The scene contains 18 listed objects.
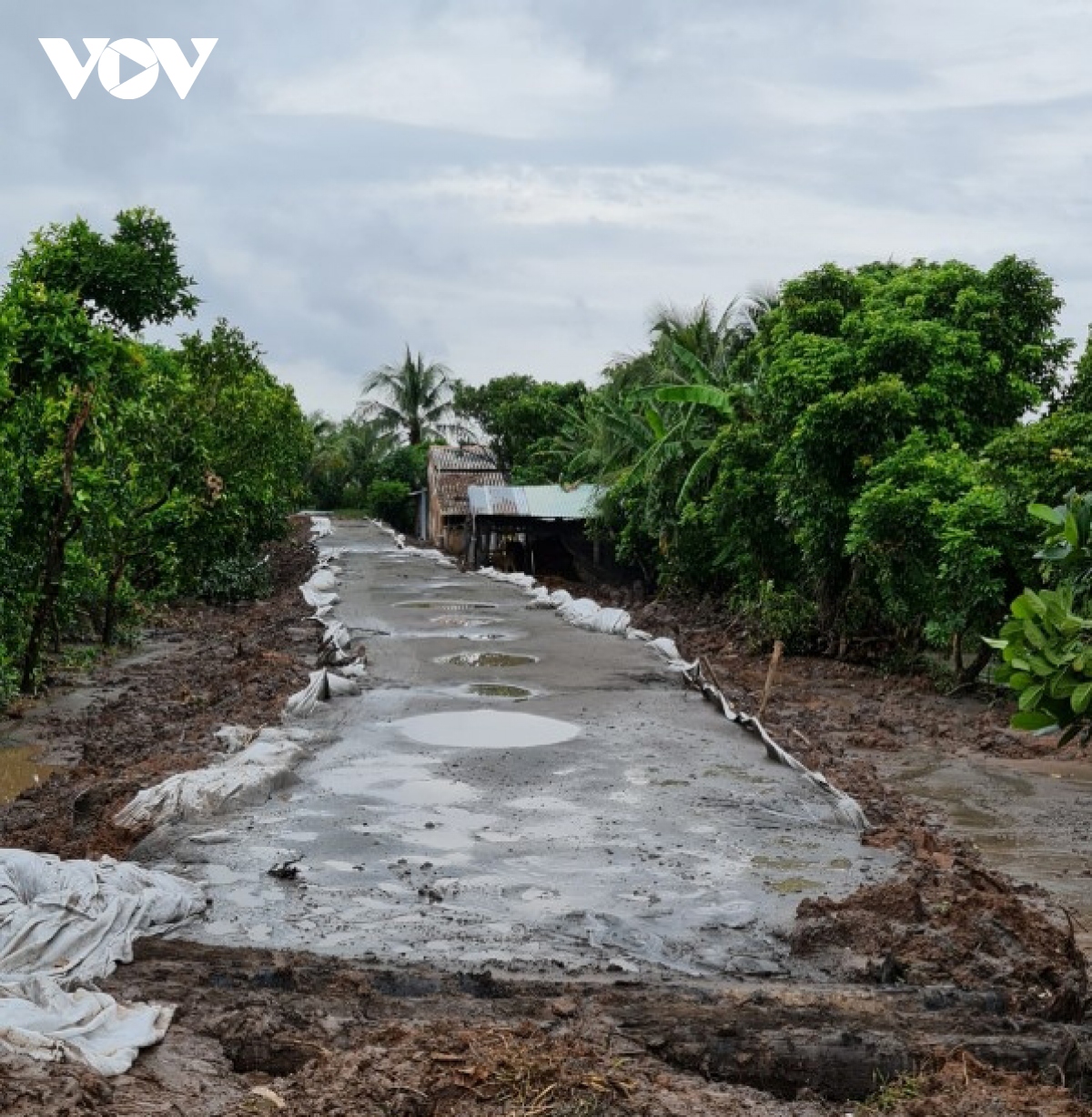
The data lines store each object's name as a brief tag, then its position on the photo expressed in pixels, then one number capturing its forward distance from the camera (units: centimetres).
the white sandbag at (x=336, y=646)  1900
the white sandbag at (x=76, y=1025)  523
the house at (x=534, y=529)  3775
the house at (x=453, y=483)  5122
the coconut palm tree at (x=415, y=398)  6638
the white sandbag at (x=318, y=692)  1484
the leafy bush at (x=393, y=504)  6575
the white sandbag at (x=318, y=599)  2899
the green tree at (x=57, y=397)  1373
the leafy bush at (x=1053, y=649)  527
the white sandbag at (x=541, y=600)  2836
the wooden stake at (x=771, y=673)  1477
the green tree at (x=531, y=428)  5047
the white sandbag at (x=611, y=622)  2336
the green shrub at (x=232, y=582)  3247
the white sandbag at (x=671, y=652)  1894
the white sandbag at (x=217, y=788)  992
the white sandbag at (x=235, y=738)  1259
